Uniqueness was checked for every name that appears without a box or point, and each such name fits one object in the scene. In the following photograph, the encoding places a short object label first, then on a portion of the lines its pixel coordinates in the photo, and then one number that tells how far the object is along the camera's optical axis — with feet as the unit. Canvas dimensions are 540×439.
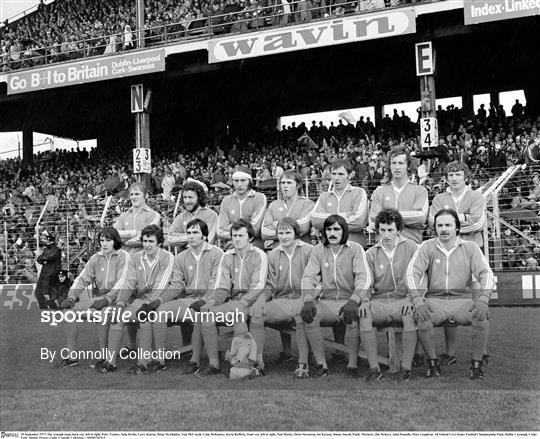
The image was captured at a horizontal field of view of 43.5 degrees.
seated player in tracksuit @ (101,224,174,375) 17.65
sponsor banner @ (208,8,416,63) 41.88
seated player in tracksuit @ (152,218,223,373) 18.26
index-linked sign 37.81
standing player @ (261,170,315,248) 19.67
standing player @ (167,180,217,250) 20.44
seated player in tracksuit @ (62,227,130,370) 18.21
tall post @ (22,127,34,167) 79.30
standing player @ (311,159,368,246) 19.03
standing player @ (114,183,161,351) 22.13
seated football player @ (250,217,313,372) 17.08
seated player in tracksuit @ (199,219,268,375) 16.98
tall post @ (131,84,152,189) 51.44
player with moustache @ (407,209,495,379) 15.61
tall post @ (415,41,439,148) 41.98
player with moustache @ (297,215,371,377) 16.25
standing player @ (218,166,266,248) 20.67
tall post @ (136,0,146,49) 51.55
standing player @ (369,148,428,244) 18.85
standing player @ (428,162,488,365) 19.01
